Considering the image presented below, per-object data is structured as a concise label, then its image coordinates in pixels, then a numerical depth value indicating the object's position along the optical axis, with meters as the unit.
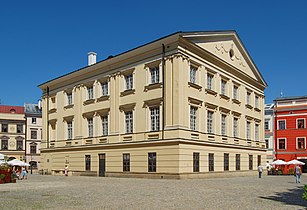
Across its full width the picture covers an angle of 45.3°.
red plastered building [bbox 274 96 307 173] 53.50
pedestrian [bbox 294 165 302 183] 26.59
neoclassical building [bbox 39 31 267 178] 28.81
